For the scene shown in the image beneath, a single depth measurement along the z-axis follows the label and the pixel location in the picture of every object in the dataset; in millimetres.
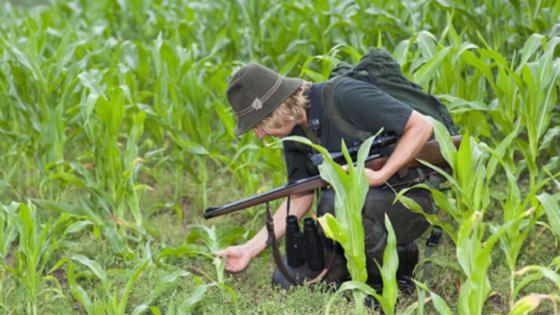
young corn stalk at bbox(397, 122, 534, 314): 6941
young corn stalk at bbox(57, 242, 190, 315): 7719
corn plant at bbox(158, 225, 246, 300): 8648
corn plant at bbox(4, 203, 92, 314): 8266
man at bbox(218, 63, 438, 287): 7699
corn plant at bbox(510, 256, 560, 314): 6512
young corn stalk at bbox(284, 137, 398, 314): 7289
